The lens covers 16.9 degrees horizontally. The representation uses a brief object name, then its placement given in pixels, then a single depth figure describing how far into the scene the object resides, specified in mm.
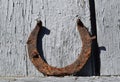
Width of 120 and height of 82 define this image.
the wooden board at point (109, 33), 796
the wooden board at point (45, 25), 811
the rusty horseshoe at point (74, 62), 795
